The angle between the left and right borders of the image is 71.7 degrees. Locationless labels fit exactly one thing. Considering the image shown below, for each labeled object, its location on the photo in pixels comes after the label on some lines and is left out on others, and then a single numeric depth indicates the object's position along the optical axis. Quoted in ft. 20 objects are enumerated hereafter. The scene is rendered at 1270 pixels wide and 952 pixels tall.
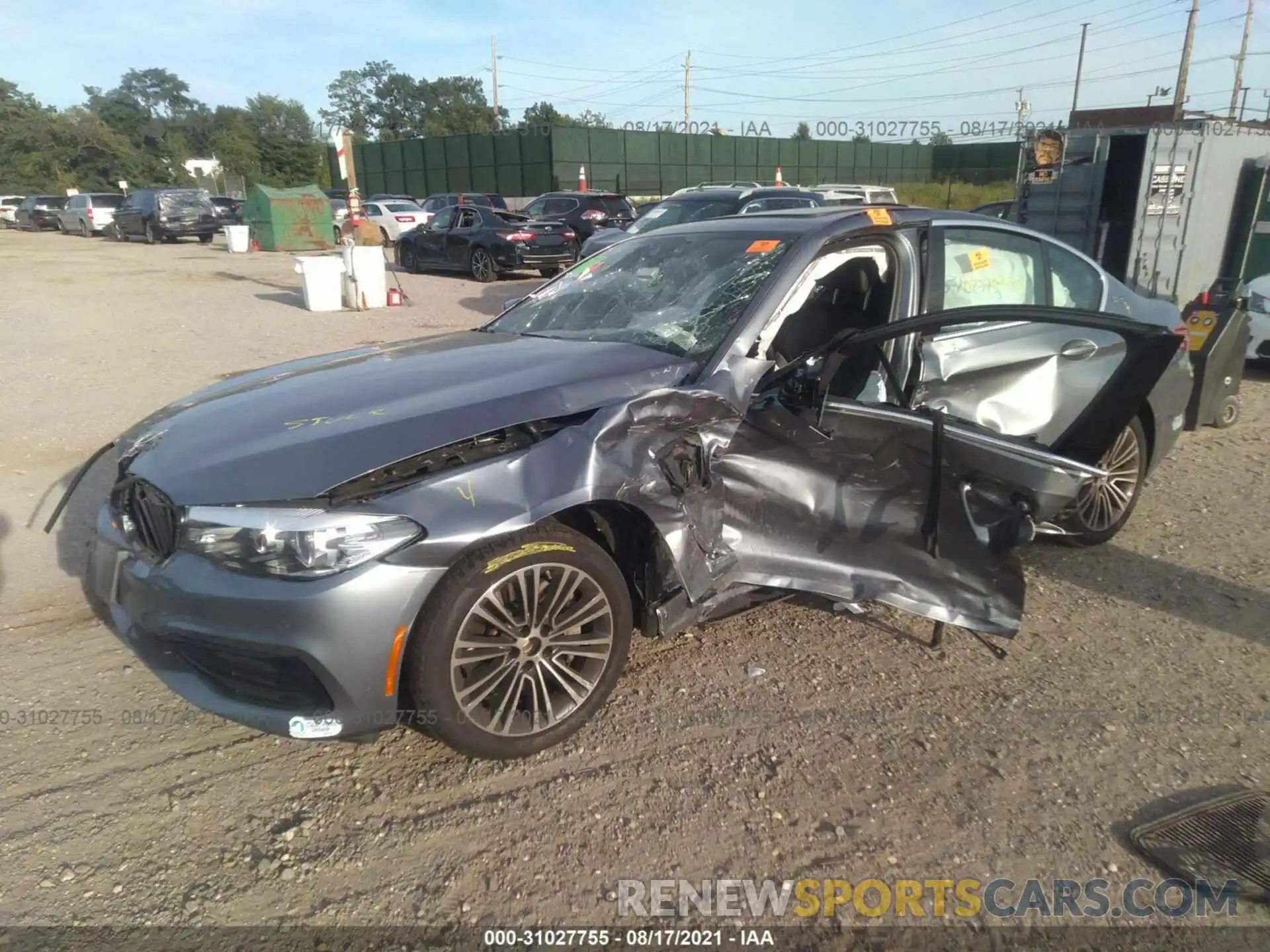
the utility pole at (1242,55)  164.96
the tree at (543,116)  230.07
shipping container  36.86
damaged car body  8.46
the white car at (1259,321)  28.17
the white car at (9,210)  145.07
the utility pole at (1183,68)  119.14
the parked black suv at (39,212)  130.21
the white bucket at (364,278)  44.78
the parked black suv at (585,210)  63.57
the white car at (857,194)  40.47
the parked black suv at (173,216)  96.27
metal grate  8.09
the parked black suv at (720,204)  37.26
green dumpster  84.89
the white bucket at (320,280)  44.27
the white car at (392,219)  86.43
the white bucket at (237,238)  83.76
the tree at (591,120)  241.59
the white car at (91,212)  112.98
